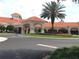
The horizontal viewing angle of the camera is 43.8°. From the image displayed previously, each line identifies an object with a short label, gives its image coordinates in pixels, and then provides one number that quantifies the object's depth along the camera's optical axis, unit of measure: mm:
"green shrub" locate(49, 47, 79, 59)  4219
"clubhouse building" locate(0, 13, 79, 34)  30030
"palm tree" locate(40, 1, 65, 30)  28091
